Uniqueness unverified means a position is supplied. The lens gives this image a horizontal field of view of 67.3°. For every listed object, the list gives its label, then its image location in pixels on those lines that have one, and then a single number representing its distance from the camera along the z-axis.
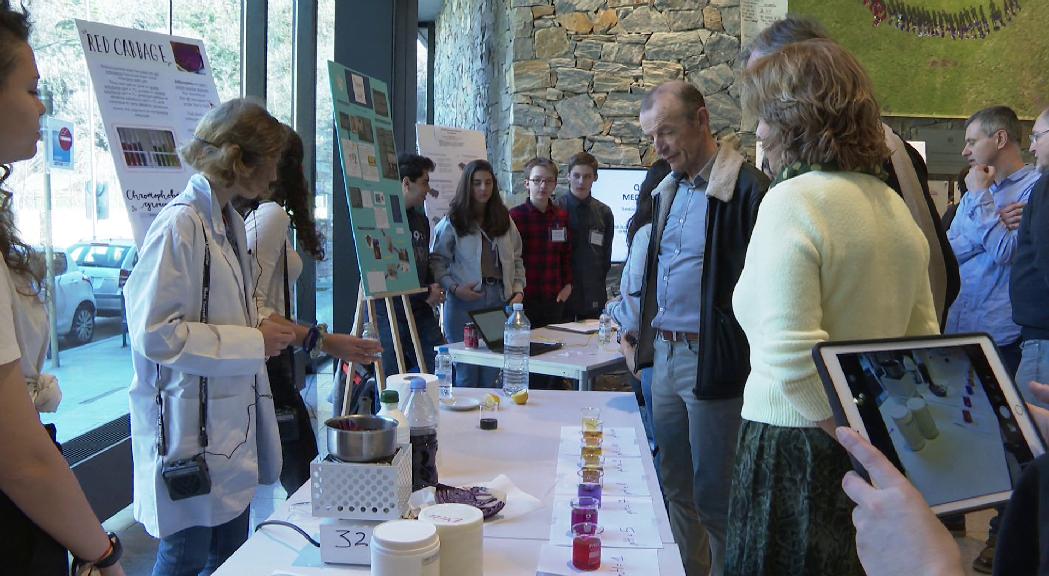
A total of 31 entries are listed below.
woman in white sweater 1.47
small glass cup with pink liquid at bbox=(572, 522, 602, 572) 1.33
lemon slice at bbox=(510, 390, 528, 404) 2.53
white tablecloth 1.39
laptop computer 3.71
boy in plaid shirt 5.12
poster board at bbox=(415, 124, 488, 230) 5.87
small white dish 2.45
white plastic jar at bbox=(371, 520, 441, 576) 1.10
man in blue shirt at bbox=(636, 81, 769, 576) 2.35
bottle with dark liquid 1.65
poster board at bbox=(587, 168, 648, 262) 6.37
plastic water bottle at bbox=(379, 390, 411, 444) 1.48
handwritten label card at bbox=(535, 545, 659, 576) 1.33
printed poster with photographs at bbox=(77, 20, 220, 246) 2.80
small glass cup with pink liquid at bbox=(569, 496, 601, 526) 1.48
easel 2.95
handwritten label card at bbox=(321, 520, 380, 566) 1.32
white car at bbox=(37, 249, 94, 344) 3.44
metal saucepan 1.30
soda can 3.76
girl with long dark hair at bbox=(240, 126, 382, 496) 2.49
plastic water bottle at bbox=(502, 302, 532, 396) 3.34
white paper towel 1.89
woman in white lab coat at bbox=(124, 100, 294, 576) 1.87
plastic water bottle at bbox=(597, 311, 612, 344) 4.01
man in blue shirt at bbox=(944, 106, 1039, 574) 3.52
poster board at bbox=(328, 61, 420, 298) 3.38
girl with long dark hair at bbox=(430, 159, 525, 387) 4.83
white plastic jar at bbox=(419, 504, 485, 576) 1.22
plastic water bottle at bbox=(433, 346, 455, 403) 2.55
